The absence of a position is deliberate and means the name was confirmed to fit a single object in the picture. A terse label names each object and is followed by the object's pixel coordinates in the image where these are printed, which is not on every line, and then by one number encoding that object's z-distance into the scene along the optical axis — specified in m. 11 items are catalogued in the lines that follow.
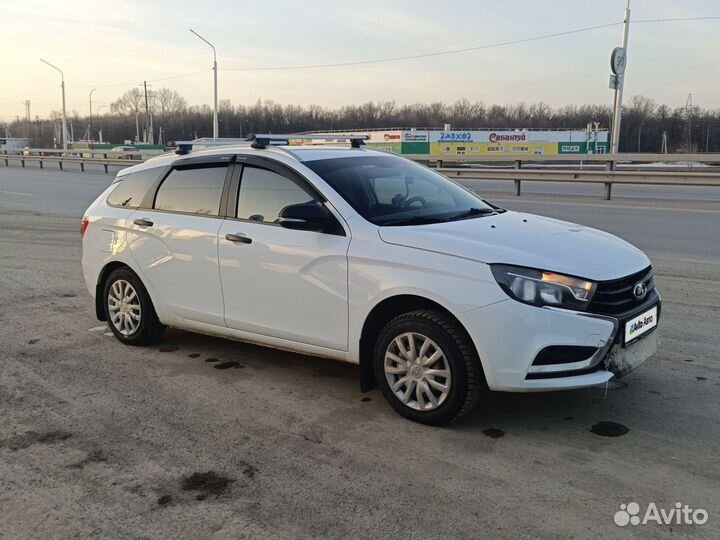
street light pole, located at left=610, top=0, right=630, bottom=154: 32.53
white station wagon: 3.82
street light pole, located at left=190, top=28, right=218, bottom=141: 43.68
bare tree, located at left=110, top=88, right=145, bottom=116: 118.50
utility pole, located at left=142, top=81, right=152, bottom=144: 98.60
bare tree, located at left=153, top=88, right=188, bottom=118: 132.73
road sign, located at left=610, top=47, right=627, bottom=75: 31.92
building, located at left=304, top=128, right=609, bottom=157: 64.94
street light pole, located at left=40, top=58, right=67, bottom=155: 60.57
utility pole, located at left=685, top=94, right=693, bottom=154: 87.50
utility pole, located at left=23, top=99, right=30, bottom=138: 153.12
